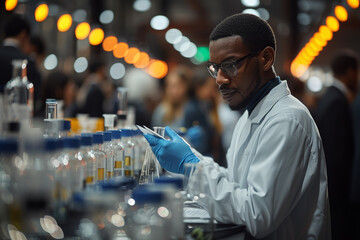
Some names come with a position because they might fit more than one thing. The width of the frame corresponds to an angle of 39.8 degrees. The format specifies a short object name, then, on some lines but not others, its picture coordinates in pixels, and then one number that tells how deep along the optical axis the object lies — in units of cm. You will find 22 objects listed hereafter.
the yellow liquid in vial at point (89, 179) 193
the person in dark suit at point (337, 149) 480
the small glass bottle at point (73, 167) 173
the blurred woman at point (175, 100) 613
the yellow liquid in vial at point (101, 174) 215
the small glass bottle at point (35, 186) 141
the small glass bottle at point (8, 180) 146
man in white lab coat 208
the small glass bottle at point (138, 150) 275
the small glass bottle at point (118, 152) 240
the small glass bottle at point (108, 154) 229
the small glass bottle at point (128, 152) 254
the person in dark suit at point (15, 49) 397
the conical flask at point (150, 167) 249
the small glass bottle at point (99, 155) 210
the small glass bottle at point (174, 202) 147
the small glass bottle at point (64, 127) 214
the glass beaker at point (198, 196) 178
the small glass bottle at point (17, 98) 187
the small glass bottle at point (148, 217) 139
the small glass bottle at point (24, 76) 234
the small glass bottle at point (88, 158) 192
